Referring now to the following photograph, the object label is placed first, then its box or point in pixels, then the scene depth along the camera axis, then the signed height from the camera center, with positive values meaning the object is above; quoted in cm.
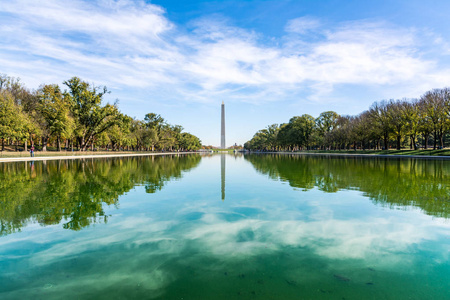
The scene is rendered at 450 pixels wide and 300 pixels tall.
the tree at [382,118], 5888 +661
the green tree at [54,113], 4797 +727
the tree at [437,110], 4881 +695
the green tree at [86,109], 5503 +910
